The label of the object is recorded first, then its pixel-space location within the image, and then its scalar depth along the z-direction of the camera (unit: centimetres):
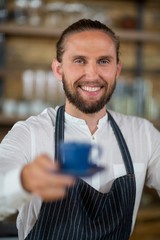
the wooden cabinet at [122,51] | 299
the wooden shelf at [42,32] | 292
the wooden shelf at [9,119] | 288
